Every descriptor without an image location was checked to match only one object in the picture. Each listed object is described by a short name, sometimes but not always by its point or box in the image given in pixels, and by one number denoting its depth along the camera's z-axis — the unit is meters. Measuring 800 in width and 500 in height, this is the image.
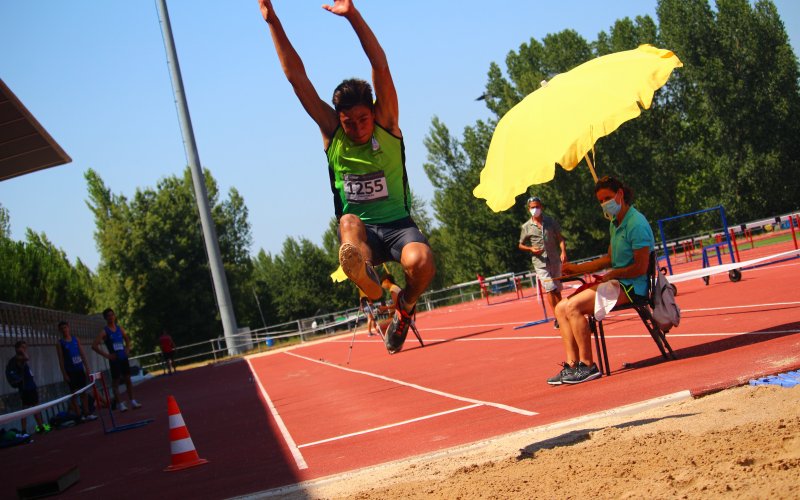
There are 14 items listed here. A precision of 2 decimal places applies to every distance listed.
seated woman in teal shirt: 7.91
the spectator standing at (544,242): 12.62
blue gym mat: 5.83
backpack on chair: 7.89
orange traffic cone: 8.17
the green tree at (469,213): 52.50
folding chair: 7.99
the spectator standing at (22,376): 13.93
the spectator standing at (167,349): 33.12
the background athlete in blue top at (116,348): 15.64
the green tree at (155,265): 59.78
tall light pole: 32.31
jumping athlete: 5.65
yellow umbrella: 7.09
